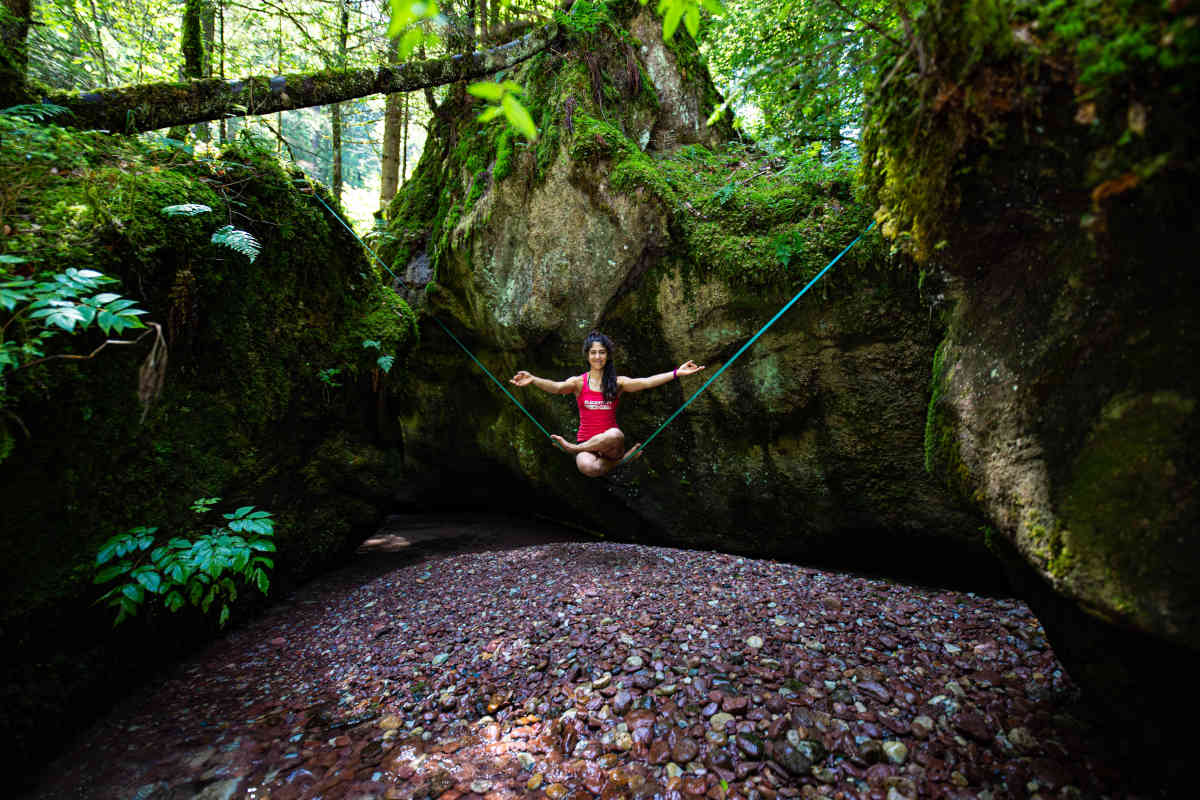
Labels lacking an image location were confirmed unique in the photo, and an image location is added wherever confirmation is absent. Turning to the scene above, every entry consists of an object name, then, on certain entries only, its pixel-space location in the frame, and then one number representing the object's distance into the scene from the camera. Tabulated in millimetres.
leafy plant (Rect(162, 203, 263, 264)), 3490
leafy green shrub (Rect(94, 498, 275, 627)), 2818
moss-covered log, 4176
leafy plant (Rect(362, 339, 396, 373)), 5211
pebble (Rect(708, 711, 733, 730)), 2295
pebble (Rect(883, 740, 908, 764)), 2072
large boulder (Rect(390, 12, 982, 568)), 4055
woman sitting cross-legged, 4738
